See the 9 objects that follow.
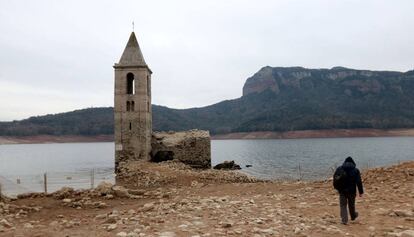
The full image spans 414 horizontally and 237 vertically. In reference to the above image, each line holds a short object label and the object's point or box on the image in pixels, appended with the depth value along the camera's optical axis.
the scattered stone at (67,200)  15.87
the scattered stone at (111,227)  10.41
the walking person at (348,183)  10.75
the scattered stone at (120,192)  17.47
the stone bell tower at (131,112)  35.06
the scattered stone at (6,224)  11.42
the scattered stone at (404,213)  10.88
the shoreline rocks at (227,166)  48.38
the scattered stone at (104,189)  17.43
